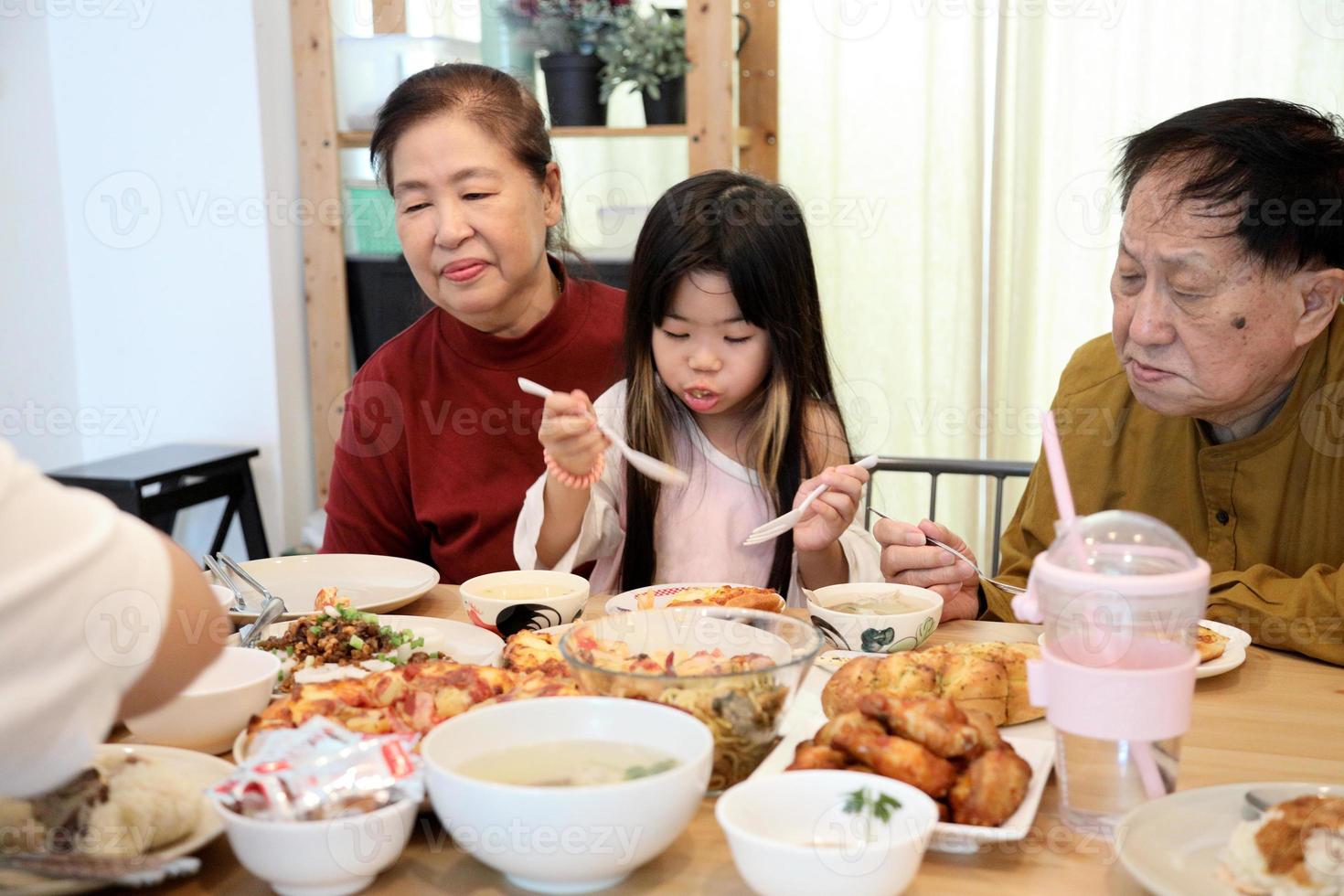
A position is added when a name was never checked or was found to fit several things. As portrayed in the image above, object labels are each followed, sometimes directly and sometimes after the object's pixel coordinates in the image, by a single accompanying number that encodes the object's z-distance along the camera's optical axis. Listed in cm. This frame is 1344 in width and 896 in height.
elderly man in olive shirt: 138
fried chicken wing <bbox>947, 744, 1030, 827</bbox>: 83
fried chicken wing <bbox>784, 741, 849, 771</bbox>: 88
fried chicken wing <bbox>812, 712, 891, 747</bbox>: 89
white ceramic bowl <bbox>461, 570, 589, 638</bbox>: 132
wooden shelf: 319
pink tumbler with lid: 81
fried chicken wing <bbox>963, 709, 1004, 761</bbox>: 87
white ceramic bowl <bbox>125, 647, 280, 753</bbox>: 99
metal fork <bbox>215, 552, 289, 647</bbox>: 128
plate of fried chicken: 83
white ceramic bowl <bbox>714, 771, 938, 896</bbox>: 75
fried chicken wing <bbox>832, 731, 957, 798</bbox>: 84
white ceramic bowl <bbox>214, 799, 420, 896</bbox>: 77
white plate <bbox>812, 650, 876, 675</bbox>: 118
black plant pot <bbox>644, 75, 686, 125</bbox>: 319
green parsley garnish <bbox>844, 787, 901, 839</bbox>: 81
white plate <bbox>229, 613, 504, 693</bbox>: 127
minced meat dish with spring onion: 119
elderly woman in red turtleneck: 193
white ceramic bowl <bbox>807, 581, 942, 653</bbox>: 122
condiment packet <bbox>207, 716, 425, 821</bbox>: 80
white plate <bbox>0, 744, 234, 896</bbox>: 76
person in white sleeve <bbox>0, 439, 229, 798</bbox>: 66
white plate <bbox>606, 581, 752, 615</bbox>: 135
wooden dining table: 82
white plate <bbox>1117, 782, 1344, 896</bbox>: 78
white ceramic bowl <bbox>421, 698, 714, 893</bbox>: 77
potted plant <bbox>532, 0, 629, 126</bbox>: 318
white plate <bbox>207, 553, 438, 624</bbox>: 156
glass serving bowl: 91
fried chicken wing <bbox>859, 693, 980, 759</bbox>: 86
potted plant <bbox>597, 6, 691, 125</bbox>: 316
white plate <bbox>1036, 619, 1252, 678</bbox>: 116
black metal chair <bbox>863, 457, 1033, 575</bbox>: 209
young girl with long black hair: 165
